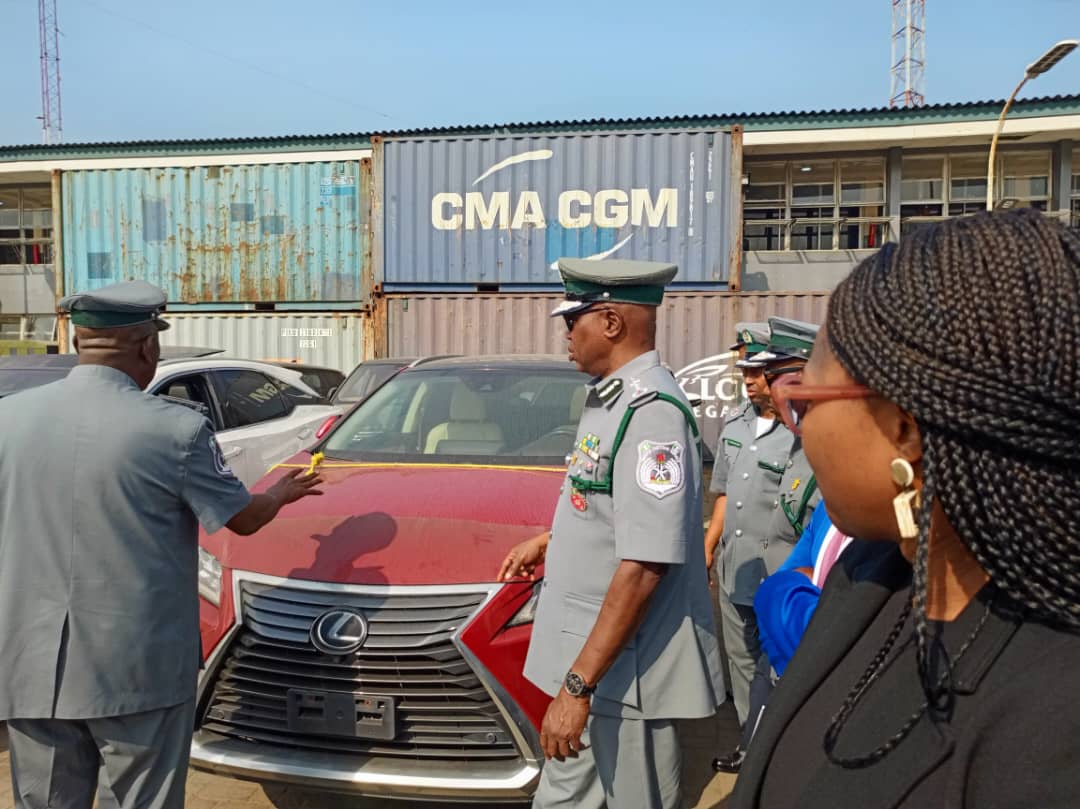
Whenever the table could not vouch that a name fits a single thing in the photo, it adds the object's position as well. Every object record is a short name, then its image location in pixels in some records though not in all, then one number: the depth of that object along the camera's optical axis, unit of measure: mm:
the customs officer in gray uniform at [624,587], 1961
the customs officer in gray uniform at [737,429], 3791
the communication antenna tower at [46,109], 33000
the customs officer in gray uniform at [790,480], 3059
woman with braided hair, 787
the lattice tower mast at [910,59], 27156
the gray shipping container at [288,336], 13219
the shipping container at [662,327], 11156
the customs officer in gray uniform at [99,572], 2125
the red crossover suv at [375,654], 2639
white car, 5543
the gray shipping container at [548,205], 12227
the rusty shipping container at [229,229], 13359
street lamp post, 9812
